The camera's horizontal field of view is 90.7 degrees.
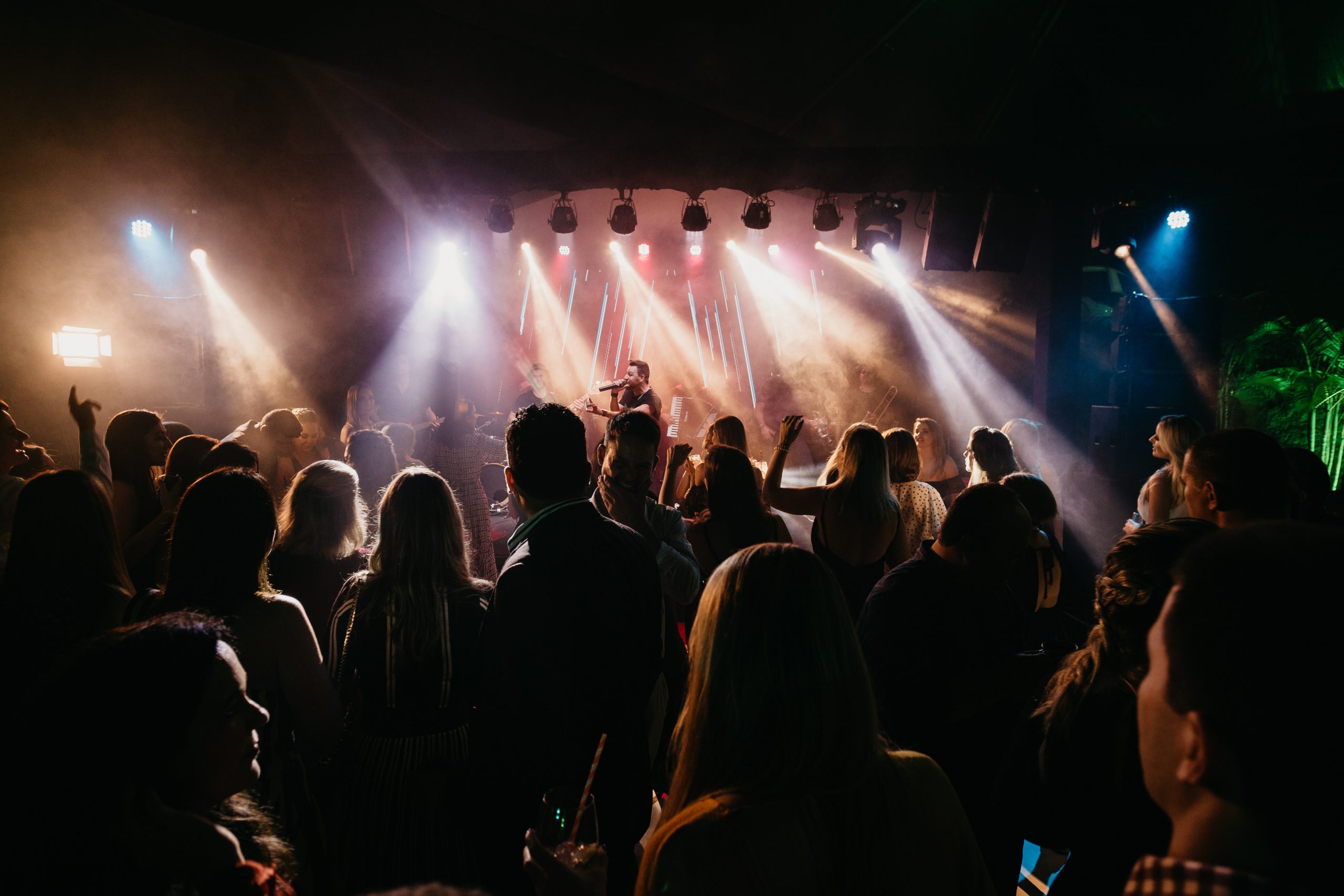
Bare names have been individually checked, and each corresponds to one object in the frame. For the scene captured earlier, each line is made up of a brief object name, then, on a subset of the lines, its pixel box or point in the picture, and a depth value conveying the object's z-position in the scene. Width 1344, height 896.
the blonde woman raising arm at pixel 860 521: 3.03
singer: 7.53
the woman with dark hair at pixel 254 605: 1.72
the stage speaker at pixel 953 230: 6.36
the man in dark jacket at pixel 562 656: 1.53
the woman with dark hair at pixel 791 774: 0.86
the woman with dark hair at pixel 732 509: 3.07
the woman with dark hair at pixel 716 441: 3.76
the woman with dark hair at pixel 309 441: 4.61
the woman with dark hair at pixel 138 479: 2.93
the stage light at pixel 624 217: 6.46
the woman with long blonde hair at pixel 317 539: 2.27
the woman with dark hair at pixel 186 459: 3.10
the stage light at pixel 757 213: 6.37
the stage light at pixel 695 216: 6.45
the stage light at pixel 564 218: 6.59
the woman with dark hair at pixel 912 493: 3.58
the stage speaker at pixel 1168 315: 6.83
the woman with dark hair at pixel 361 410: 7.08
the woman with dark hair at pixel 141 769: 0.72
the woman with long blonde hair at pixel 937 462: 4.56
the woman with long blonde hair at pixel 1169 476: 3.33
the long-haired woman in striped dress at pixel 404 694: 1.77
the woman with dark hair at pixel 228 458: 2.83
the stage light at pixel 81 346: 6.90
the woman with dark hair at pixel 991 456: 3.62
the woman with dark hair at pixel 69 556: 1.85
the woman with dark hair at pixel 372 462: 3.47
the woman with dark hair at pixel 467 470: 4.35
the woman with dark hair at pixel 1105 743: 1.25
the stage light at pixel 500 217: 6.50
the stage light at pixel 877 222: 6.38
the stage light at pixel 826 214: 6.56
